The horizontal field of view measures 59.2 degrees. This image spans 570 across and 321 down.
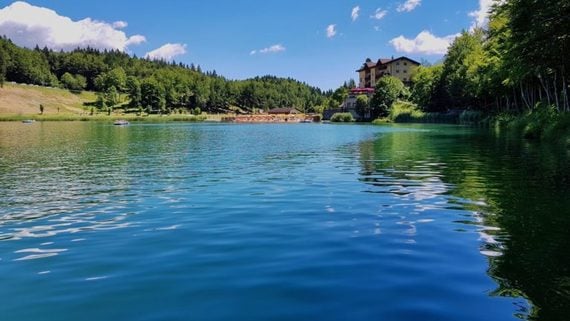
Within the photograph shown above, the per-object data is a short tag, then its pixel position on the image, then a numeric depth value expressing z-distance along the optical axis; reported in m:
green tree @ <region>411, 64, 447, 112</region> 144.75
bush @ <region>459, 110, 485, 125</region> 106.84
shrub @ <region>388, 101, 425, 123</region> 152.91
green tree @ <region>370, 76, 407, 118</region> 183.75
